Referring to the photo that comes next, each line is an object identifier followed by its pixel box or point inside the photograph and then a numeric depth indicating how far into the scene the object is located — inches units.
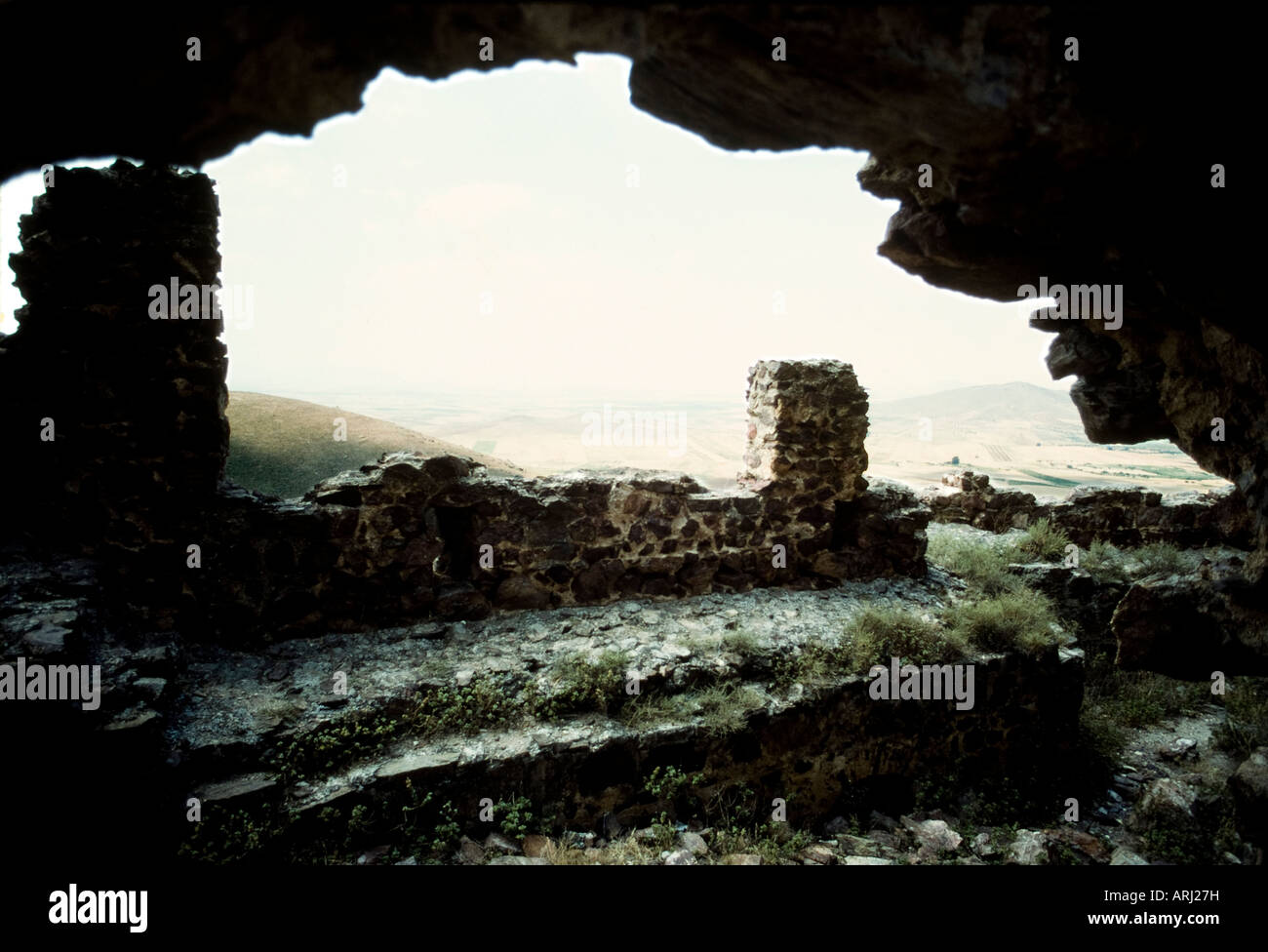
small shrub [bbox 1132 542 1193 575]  360.8
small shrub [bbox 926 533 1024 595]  310.5
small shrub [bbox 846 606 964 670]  232.7
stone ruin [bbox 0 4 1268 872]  77.8
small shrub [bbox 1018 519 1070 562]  366.0
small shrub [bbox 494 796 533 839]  170.4
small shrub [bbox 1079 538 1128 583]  354.3
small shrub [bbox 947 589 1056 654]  243.4
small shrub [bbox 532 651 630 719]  200.5
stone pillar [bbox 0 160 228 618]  200.2
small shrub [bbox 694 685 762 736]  199.2
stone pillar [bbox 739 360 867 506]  299.1
